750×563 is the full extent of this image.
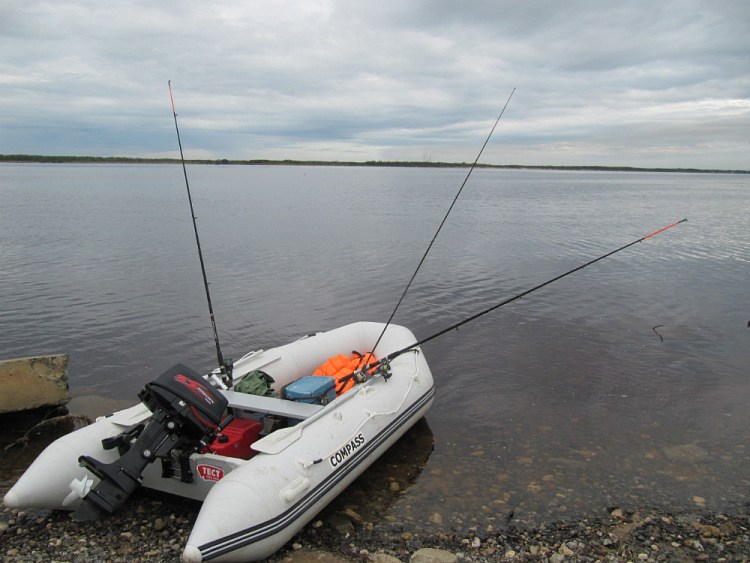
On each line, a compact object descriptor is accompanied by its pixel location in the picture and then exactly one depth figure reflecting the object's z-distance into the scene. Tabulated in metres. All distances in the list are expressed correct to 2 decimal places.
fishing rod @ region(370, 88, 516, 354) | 6.78
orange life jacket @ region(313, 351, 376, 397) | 5.92
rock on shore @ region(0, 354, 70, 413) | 5.88
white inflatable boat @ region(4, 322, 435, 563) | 3.66
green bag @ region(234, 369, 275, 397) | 5.26
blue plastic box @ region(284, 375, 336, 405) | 5.25
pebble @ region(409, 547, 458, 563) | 4.04
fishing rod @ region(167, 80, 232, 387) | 5.24
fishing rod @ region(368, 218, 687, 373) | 5.67
